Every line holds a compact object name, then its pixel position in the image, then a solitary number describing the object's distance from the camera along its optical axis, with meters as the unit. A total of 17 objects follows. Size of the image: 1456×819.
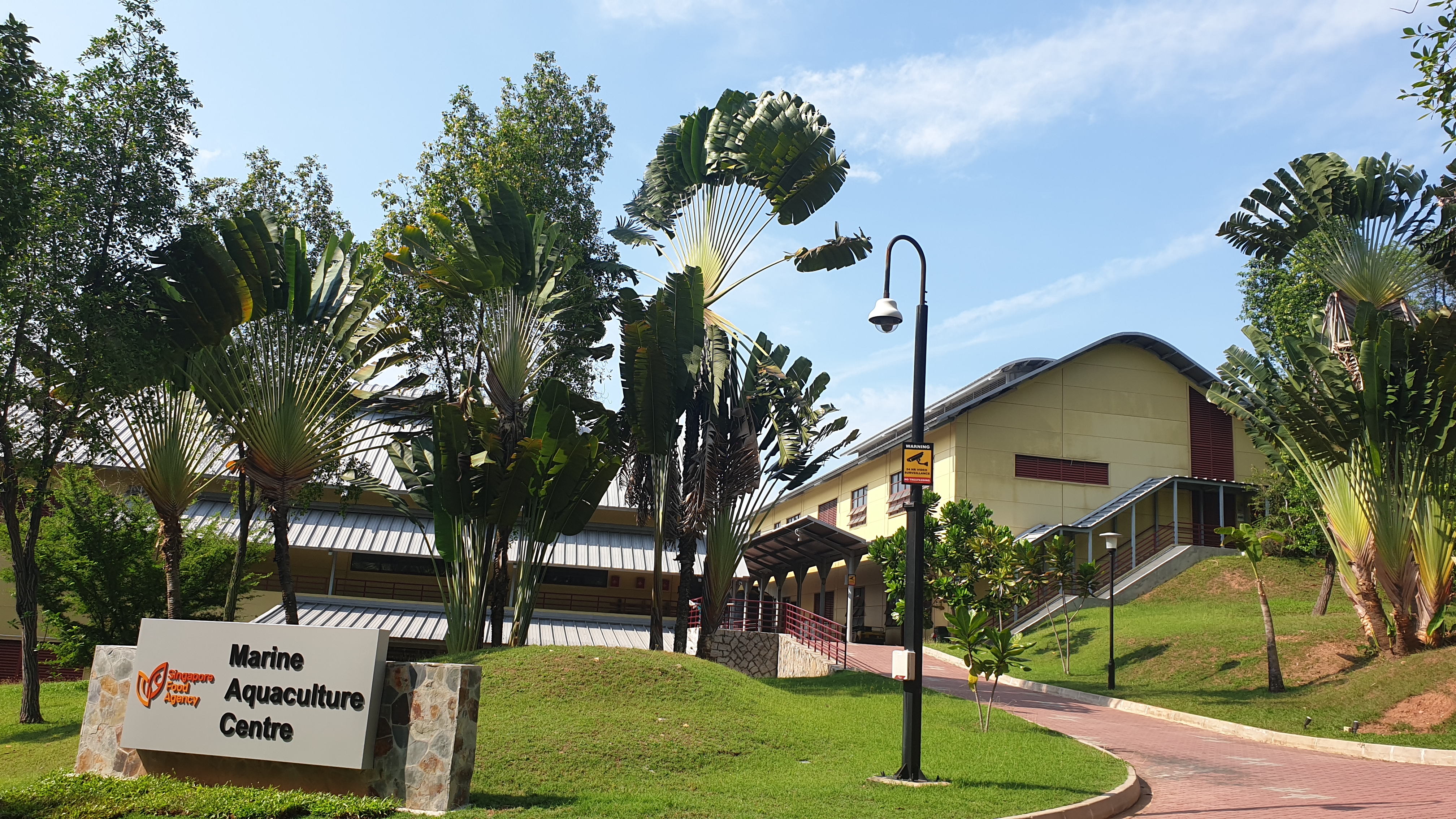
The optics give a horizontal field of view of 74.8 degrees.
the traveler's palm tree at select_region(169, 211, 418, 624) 17.28
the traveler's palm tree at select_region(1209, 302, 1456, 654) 19.00
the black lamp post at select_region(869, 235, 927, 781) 10.66
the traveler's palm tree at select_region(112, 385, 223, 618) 17.25
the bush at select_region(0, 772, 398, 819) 8.77
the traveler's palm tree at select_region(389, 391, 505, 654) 17.98
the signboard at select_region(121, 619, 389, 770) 9.73
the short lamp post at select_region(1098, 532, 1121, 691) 21.34
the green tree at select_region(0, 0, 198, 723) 16.52
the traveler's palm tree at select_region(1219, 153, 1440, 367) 22.16
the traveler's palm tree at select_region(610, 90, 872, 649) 20.00
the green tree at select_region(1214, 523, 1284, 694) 19.70
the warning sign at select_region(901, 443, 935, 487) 10.80
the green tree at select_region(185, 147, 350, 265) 23.09
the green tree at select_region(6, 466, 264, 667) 22.86
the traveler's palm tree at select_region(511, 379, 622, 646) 18.22
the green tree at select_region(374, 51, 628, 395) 22.17
